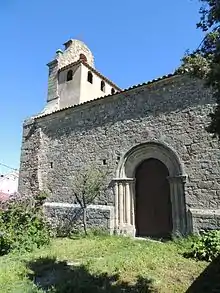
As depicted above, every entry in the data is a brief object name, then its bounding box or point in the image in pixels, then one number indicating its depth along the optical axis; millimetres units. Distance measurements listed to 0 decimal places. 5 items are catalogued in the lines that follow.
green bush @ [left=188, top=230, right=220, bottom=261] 5148
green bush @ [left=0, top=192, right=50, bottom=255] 6743
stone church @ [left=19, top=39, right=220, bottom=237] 7203
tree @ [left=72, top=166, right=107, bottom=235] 8711
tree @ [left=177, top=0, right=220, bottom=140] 3146
